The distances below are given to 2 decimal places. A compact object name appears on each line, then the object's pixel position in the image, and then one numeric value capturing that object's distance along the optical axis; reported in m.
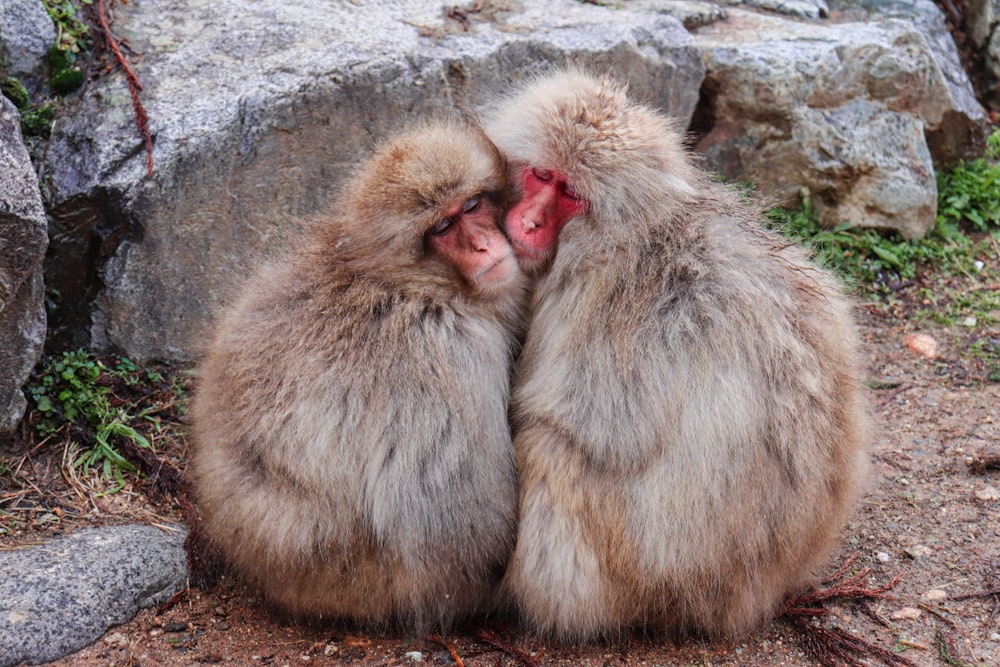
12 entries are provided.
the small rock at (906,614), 3.59
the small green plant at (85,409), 4.14
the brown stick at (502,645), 3.33
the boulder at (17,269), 3.53
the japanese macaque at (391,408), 3.21
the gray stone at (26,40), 4.28
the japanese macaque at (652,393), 3.15
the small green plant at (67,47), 4.39
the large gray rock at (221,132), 4.24
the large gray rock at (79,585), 3.32
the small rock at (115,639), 3.45
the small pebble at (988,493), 4.20
